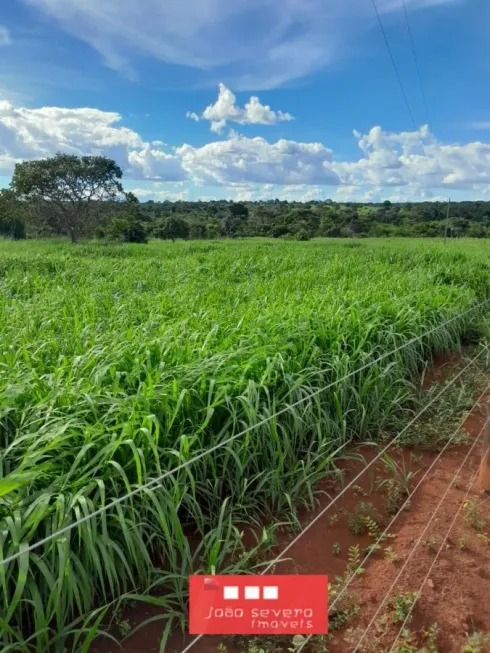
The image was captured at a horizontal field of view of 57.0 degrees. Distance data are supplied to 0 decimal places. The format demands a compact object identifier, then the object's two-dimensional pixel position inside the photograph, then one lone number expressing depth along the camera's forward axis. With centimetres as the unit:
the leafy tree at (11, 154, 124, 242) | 2616
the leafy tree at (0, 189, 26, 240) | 2638
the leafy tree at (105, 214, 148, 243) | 2823
